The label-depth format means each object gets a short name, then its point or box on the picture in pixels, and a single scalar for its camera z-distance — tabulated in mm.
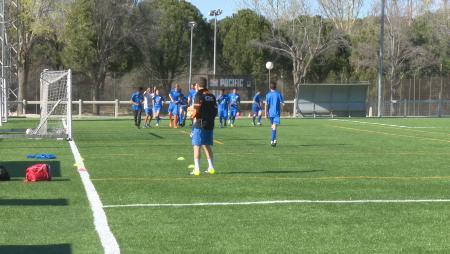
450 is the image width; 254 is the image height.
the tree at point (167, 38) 66250
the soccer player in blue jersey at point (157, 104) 38281
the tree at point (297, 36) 71062
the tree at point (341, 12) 80812
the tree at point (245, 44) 70562
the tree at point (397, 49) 71875
